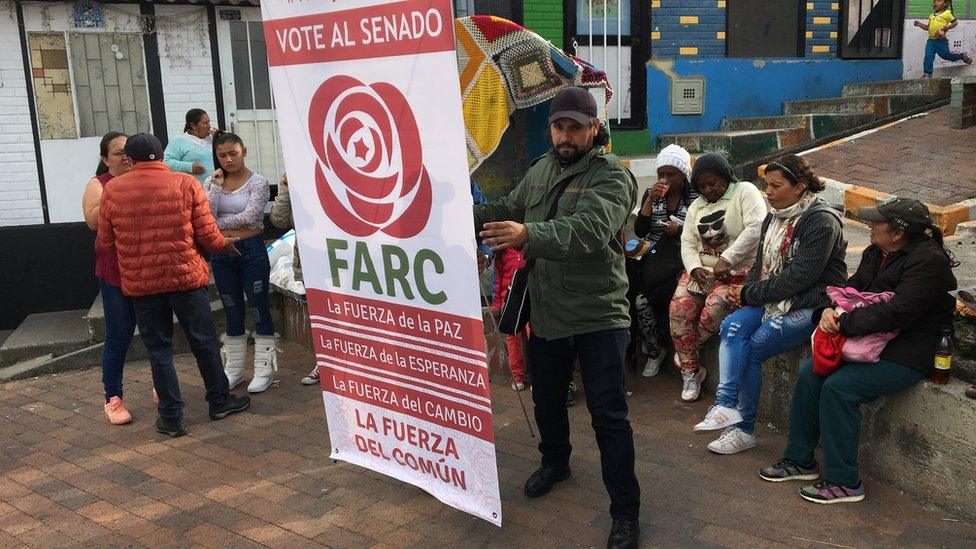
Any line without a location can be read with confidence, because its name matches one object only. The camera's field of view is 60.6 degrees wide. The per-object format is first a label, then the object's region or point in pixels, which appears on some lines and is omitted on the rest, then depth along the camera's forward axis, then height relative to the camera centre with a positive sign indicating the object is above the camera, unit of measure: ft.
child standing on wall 33.73 +2.68
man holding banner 11.38 -2.35
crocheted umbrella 21.29 +1.10
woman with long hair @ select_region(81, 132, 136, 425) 16.87 -3.17
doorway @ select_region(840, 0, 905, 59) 35.58 +3.10
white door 27.09 +1.29
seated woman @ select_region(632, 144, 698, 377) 17.30 -2.53
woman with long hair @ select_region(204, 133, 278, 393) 17.79 -2.35
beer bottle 12.04 -3.69
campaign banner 10.65 -1.51
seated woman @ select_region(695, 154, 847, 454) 13.70 -3.03
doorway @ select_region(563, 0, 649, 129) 31.24 +2.52
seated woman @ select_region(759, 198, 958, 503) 11.89 -3.21
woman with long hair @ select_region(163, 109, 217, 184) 21.02 -0.44
